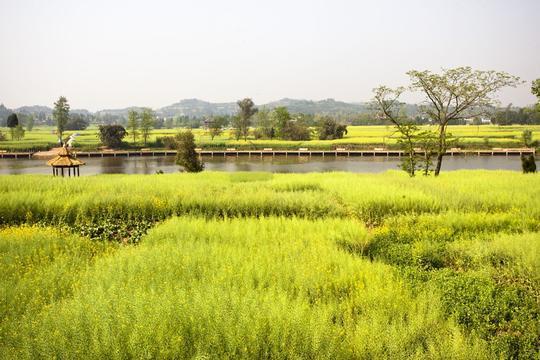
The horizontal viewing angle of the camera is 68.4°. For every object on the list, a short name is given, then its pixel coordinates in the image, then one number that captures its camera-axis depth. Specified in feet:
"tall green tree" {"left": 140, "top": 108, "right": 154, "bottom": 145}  298.97
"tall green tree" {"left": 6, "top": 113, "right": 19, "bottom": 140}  310.45
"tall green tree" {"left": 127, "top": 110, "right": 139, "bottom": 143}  299.01
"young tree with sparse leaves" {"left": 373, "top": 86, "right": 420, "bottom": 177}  96.89
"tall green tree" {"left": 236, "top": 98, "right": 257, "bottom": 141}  349.74
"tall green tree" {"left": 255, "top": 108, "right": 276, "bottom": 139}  356.59
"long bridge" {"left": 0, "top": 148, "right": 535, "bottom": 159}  239.30
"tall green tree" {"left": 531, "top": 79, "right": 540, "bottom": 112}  71.51
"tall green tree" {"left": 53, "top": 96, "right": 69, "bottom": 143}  320.70
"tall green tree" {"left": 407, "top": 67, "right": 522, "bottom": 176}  93.09
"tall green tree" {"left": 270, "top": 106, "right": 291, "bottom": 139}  340.39
